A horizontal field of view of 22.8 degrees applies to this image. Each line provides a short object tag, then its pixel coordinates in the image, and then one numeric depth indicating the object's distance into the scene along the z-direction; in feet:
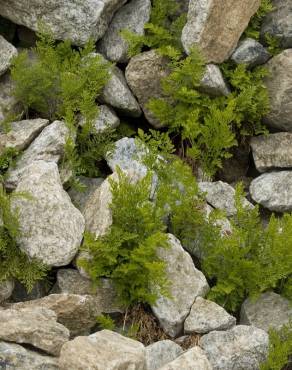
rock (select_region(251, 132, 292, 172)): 32.71
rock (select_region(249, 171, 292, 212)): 31.45
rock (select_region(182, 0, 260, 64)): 31.71
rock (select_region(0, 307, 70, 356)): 21.75
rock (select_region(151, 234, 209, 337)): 26.37
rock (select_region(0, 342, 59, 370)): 20.79
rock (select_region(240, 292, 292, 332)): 26.81
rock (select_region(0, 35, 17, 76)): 32.01
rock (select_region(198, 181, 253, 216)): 30.55
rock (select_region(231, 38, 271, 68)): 32.81
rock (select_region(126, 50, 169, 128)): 32.78
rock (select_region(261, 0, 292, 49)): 33.73
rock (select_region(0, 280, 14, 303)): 26.55
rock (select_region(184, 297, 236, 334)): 26.00
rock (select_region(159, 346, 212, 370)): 21.66
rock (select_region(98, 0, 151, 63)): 33.61
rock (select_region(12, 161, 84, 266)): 26.37
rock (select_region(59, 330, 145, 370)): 20.30
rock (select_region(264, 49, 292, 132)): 32.63
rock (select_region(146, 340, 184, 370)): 24.14
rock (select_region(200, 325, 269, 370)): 24.72
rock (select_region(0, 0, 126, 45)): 32.43
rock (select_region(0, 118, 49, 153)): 30.07
